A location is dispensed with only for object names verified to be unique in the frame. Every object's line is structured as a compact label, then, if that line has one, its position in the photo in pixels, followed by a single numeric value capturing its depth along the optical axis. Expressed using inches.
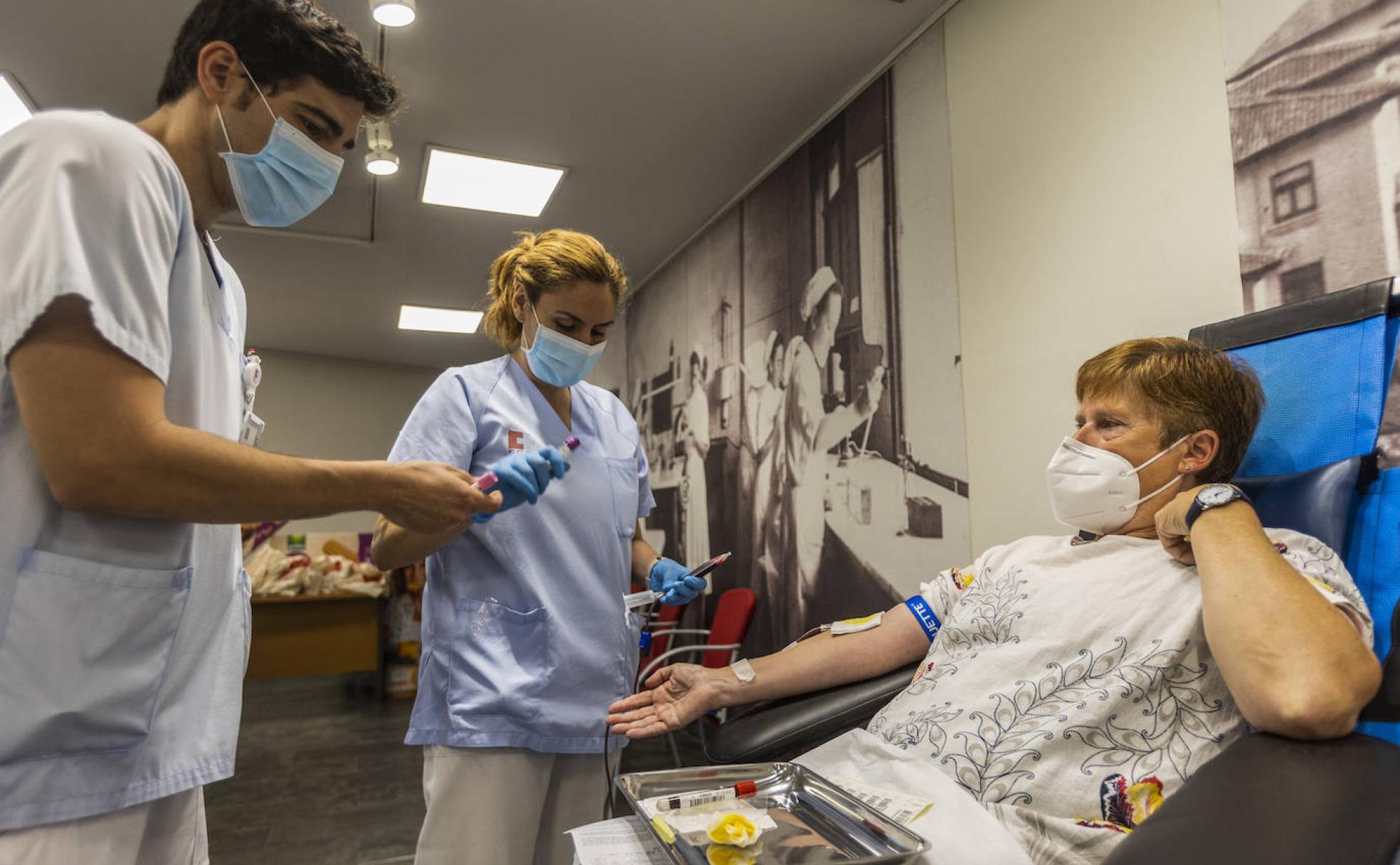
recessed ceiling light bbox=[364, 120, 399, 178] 130.6
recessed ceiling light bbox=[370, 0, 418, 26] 94.7
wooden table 204.2
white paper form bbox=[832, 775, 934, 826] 36.7
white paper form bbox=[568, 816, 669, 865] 34.0
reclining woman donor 38.4
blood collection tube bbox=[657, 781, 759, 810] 37.2
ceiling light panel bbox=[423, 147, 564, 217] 148.6
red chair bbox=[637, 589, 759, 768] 131.2
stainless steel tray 32.7
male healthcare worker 29.5
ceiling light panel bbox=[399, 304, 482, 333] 239.3
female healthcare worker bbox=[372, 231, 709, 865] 51.6
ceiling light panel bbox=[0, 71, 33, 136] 121.7
